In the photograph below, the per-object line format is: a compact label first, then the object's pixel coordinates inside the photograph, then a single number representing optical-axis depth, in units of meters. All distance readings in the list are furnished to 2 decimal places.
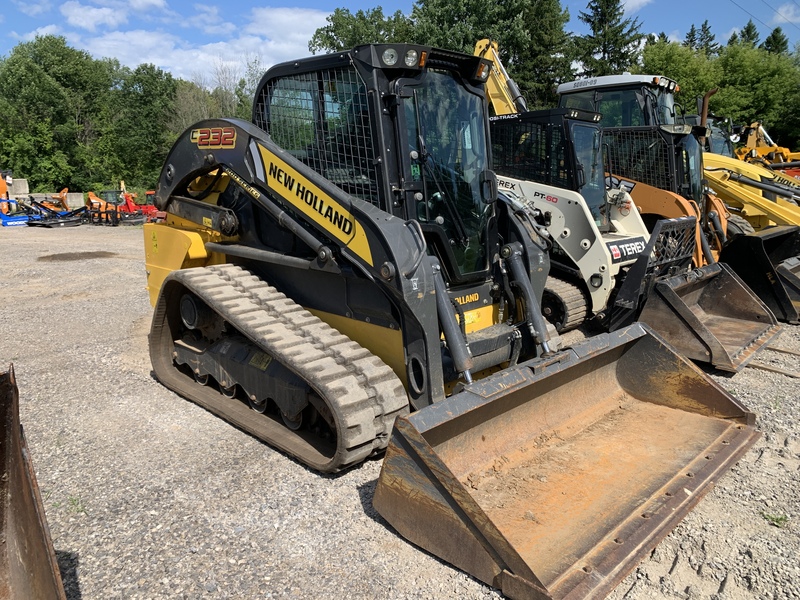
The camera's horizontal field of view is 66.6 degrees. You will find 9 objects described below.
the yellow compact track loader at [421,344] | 2.82
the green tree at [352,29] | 44.59
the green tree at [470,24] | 27.08
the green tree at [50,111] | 34.19
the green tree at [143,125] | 36.75
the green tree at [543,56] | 30.06
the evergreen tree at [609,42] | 34.50
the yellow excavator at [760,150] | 15.58
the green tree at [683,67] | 32.44
